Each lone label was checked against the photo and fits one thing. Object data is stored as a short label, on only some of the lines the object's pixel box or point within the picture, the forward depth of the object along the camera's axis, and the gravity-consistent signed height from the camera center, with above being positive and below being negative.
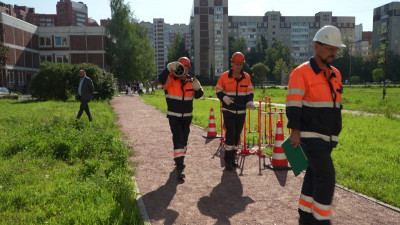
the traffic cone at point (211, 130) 9.95 -1.30
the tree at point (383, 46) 25.80 +2.87
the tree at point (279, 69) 78.62 +3.67
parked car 31.21 -0.74
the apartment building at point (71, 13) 153.25 +34.50
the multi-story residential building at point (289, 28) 136.75 +23.18
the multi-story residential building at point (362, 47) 159.29 +17.65
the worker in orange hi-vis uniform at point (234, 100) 6.27 -0.27
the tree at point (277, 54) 101.00 +9.18
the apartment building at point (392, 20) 125.00 +23.91
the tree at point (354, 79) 87.36 +1.40
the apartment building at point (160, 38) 196.50 +27.45
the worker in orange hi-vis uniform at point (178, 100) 5.76 -0.25
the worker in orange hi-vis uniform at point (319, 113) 3.42 -0.29
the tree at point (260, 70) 67.62 +2.96
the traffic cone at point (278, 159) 6.30 -1.37
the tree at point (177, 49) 102.93 +11.06
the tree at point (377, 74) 67.04 +2.10
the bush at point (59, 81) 25.41 +0.36
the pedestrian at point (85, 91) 12.57 -0.19
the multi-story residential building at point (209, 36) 104.06 +14.98
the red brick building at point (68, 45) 60.94 +7.33
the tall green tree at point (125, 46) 55.91 +6.55
